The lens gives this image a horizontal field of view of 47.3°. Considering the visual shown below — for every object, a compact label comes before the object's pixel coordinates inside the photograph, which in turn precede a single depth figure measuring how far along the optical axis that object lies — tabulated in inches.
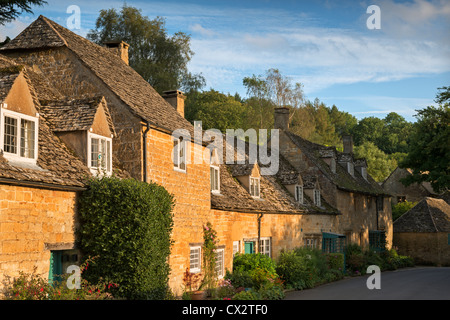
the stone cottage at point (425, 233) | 1750.7
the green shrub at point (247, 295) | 698.8
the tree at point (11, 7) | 971.9
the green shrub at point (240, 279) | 847.7
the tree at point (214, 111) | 1976.1
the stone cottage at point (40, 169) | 471.2
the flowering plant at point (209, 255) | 797.9
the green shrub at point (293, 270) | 957.6
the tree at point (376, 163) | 2910.9
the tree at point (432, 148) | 1245.8
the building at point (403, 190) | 2291.8
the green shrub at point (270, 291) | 782.5
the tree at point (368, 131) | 3666.3
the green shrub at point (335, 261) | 1189.2
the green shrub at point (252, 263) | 888.9
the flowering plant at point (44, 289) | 459.8
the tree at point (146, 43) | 1755.7
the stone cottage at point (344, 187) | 1363.2
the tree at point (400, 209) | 2097.9
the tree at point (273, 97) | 2267.5
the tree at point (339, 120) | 3612.2
